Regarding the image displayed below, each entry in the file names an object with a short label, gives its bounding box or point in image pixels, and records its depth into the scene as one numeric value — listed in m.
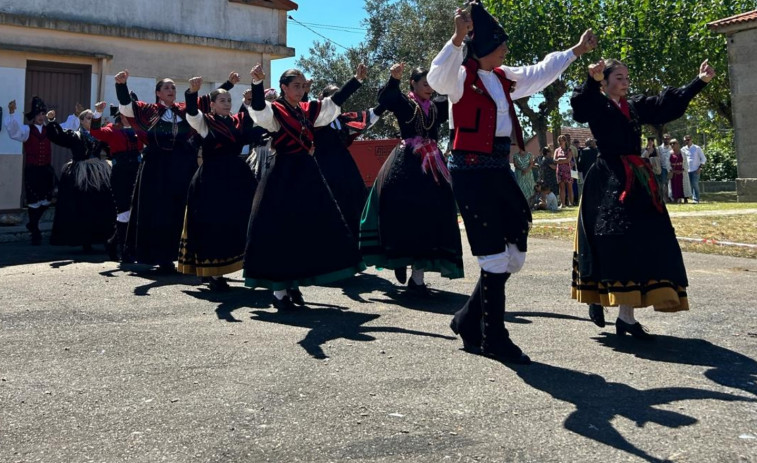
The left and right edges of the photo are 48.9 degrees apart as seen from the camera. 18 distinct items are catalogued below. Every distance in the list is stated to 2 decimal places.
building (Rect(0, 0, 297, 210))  16.02
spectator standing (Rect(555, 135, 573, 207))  21.45
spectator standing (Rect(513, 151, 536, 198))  19.17
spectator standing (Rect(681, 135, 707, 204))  24.30
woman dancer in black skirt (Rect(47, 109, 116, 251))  11.09
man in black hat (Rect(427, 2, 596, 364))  4.94
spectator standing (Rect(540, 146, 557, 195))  22.56
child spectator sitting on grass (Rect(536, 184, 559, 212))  19.98
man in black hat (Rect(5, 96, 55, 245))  12.50
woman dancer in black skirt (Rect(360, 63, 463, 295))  7.23
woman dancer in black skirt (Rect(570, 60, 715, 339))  5.30
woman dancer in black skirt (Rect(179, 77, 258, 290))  7.78
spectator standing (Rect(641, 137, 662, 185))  20.96
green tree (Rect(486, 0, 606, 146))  32.31
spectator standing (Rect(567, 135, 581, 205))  20.54
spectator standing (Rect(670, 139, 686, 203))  24.30
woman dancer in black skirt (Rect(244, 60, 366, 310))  6.70
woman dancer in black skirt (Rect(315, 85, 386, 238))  8.28
